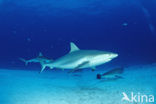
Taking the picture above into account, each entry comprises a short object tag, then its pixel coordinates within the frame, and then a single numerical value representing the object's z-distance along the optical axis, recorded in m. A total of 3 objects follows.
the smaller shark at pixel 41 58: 10.95
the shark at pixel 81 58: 4.67
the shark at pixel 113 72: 7.27
